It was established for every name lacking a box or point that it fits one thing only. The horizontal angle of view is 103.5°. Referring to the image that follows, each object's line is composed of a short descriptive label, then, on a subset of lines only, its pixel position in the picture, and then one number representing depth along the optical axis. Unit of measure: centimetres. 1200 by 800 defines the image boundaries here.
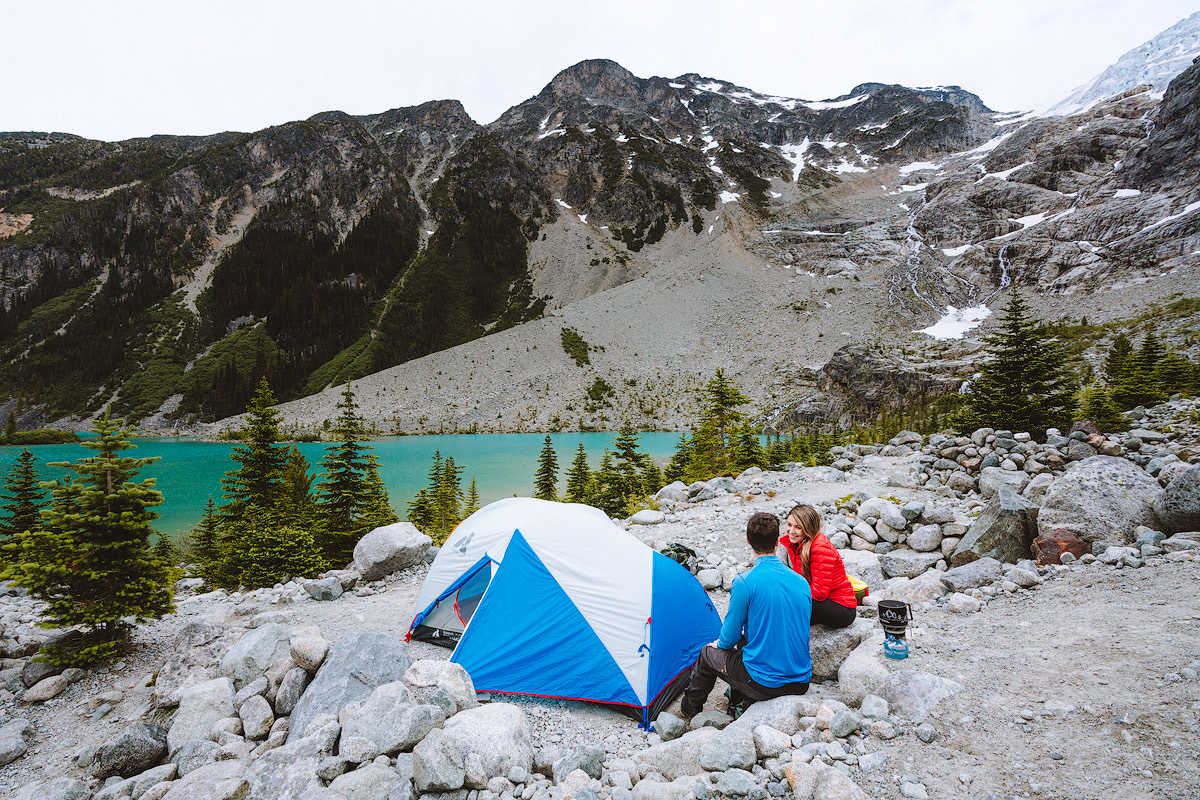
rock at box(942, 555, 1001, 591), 577
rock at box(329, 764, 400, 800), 329
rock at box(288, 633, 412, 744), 439
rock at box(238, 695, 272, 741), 450
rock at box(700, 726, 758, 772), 327
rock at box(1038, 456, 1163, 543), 593
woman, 462
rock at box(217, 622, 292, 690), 508
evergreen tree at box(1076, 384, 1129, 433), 1072
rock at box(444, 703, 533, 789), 356
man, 395
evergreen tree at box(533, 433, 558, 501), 2519
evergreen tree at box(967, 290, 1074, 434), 1160
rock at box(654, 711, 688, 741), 427
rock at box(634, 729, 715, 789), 348
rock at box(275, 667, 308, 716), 470
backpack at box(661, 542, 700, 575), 782
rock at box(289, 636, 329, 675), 484
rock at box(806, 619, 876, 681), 450
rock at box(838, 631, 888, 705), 394
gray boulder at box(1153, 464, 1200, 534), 557
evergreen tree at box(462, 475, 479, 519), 2139
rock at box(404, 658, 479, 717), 430
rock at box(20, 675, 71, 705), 519
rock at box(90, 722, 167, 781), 411
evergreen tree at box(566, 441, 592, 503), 2355
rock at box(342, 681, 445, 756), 372
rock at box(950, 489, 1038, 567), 632
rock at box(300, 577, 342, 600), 834
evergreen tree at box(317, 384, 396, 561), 1237
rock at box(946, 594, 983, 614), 518
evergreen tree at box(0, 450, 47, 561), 1160
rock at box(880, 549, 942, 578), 667
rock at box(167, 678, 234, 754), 436
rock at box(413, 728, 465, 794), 338
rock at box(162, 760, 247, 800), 340
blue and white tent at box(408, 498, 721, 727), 504
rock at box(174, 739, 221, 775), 404
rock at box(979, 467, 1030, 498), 799
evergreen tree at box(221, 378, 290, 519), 1429
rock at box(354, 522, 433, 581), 898
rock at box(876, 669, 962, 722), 349
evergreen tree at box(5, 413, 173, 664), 552
